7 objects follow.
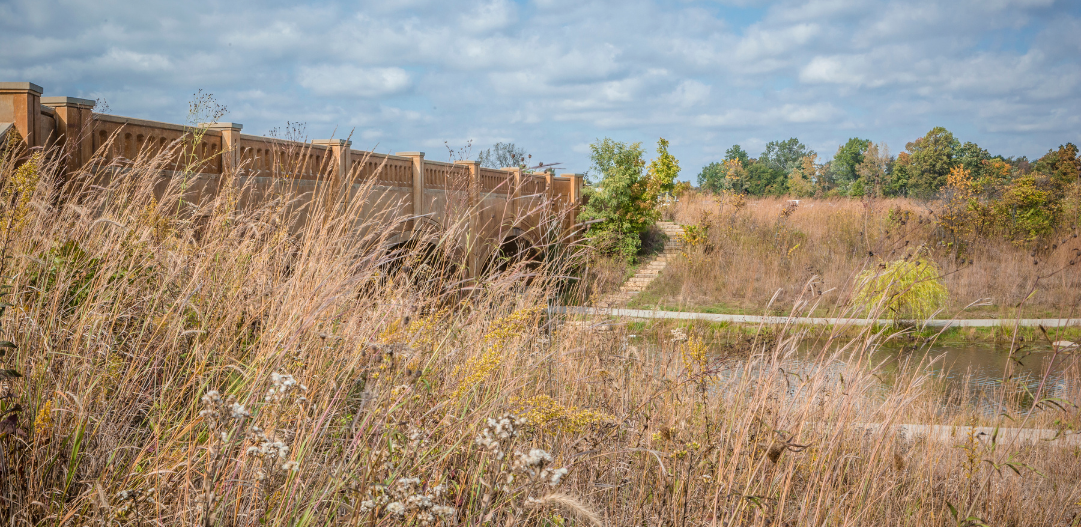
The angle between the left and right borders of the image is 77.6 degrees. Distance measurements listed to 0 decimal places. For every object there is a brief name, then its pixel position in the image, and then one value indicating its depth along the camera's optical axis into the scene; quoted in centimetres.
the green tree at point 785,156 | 8525
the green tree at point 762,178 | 6481
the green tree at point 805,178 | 4966
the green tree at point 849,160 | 6569
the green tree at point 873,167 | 4469
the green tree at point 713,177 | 6314
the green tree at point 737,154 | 7802
